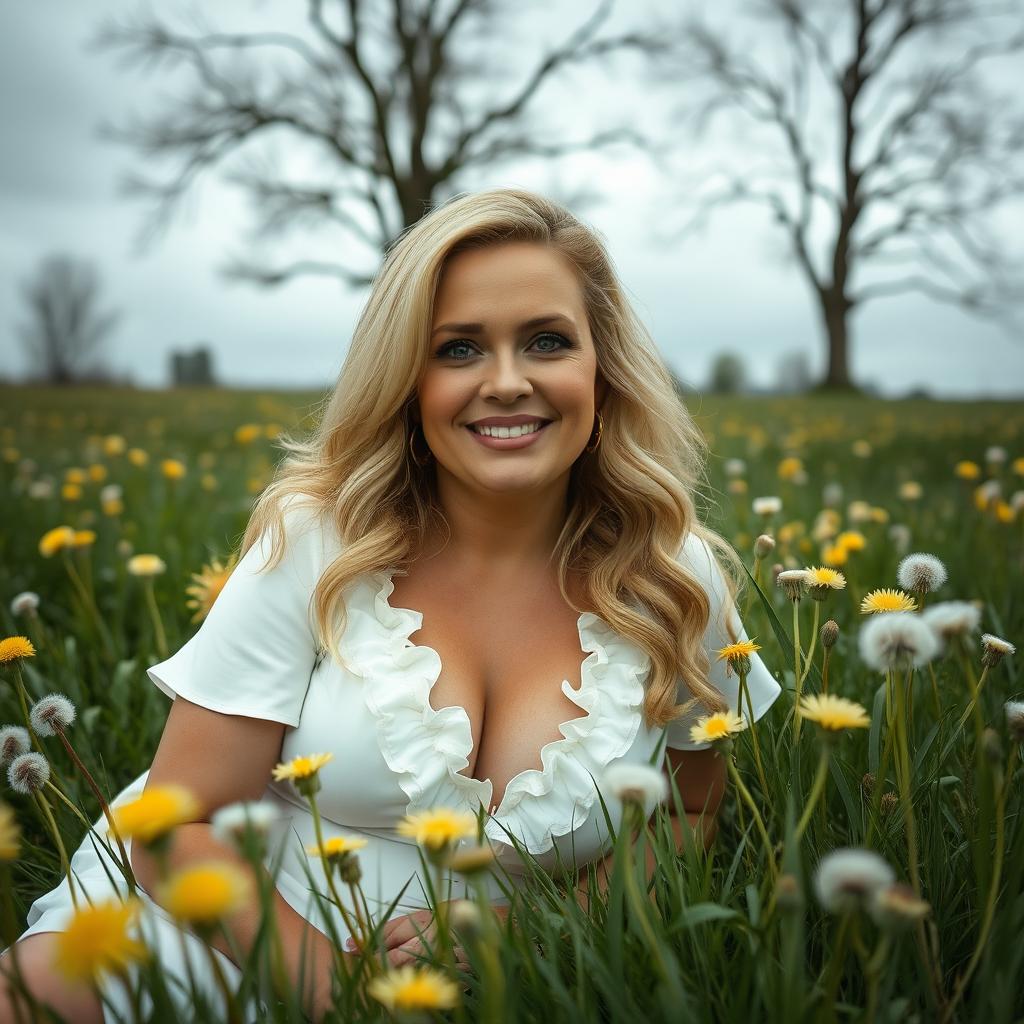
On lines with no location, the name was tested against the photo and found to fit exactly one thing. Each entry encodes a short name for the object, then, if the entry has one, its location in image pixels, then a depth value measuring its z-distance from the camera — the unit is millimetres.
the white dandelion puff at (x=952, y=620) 917
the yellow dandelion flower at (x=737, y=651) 1297
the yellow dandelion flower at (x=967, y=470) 3691
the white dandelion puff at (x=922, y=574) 1306
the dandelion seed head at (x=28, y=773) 1173
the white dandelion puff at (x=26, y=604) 1911
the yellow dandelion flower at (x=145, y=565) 2311
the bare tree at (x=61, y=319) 40125
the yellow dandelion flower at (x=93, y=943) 672
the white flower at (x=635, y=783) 916
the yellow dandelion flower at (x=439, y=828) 817
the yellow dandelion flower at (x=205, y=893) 638
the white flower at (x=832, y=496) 3713
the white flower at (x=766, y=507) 2307
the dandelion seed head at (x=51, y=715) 1291
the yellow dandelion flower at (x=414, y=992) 786
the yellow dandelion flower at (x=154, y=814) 688
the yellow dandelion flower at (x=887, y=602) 1329
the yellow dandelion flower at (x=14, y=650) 1288
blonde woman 1508
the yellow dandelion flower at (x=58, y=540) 2498
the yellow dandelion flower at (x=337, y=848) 934
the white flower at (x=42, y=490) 3847
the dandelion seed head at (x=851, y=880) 772
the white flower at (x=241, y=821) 780
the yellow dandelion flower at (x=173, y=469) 3609
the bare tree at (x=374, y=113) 15078
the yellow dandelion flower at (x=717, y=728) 1100
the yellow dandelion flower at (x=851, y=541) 2307
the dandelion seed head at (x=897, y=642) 935
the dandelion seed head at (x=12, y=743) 1226
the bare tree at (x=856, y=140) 16016
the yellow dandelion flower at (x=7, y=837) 745
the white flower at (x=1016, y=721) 987
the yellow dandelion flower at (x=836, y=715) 908
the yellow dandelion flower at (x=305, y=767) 915
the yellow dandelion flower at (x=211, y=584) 2189
